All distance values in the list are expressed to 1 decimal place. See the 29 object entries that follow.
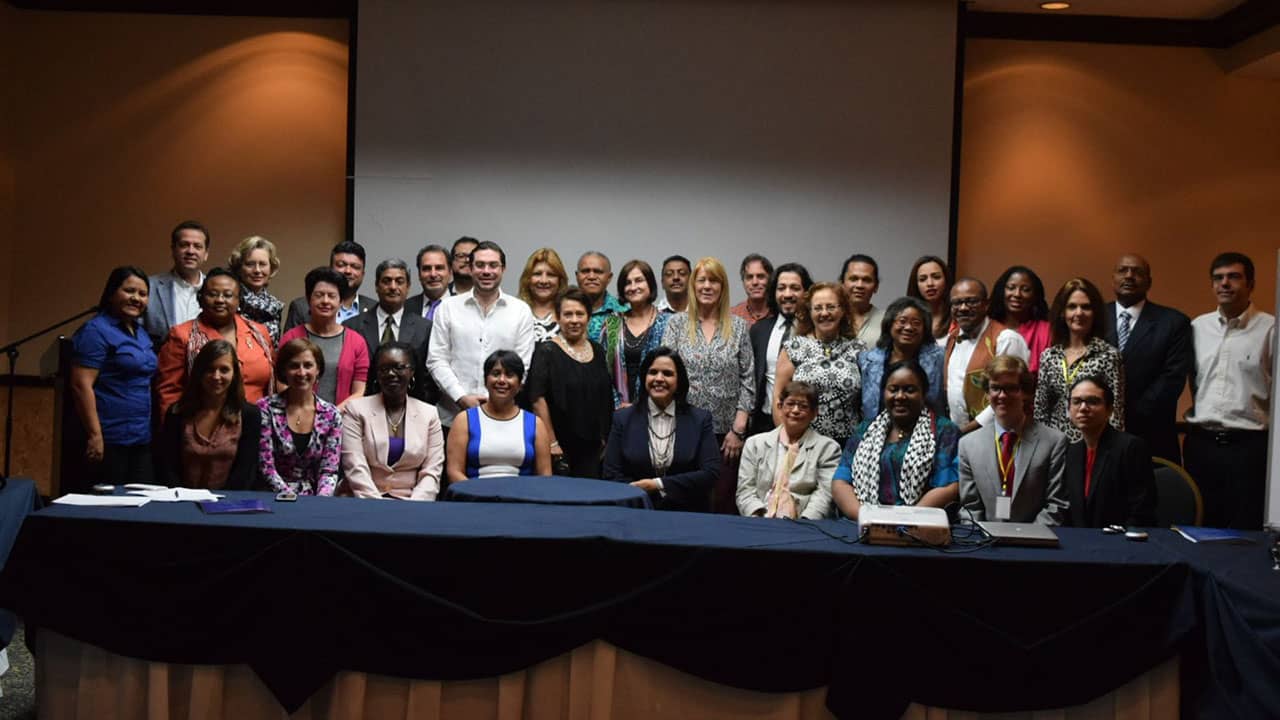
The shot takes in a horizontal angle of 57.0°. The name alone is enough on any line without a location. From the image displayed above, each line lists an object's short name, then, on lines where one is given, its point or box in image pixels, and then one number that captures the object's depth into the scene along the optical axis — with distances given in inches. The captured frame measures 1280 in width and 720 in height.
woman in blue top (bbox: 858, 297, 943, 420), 185.0
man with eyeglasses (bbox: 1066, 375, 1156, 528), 148.6
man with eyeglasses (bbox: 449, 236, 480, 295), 230.7
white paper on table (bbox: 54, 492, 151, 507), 131.7
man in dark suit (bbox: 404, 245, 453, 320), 226.4
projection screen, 264.2
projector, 121.5
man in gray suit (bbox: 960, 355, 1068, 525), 151.6
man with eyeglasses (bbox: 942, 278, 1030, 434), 191.2
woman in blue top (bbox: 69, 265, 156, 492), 184.4
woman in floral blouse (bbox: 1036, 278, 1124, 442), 184.9
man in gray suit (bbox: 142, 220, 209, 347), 210.5
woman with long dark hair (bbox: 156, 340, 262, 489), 166.1
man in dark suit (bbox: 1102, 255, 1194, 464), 201.9
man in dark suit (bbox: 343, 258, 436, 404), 212.4
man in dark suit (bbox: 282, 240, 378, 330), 218.1
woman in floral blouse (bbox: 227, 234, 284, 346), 211.5
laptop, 123.6
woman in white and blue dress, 181.5
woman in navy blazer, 185.3
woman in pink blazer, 178.1
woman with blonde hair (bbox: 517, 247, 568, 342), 213.6
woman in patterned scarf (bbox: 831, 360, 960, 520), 161.5
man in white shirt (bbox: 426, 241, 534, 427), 207.9
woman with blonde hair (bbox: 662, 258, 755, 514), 203.6
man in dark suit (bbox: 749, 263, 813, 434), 206.8
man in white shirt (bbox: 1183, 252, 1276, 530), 195.8
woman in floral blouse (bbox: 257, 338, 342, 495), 170.6
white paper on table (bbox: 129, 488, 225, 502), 138.2
